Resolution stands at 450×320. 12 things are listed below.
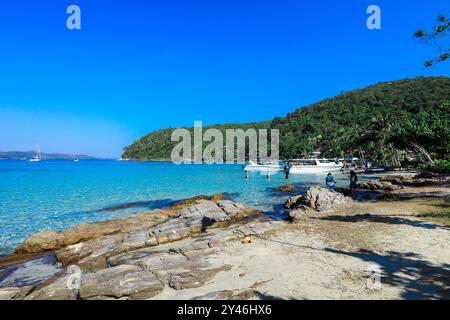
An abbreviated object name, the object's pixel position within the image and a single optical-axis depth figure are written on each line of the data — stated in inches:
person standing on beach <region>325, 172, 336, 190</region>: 842.2
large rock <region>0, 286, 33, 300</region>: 266.4
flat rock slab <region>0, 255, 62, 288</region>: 366.2
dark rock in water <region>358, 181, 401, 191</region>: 959.4
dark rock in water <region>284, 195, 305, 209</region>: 756.6
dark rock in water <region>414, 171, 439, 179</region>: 1138.7
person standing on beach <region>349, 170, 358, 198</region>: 779.4
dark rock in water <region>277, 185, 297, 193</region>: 1204.5
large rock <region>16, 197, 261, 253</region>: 495.5
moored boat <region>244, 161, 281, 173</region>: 2767.2
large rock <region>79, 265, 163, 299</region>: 249.3
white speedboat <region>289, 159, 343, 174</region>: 2445.9
